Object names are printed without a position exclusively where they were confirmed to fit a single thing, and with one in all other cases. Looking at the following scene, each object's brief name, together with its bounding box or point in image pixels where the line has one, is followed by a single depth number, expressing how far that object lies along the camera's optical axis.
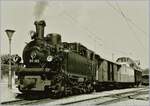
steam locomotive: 16.19
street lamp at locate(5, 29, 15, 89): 17.86
